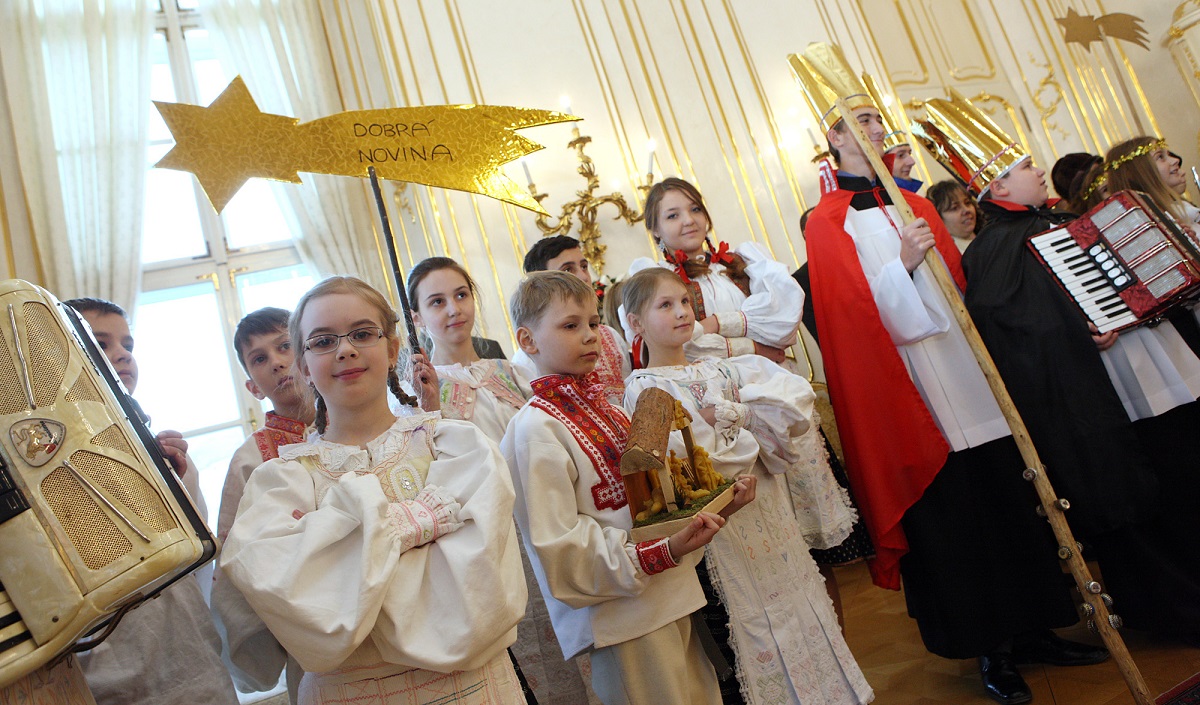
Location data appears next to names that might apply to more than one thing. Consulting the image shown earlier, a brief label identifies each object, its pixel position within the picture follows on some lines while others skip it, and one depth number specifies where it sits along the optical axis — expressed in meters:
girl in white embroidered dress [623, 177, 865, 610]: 2.67
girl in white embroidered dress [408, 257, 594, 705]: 2.19
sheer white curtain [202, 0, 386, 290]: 4.93
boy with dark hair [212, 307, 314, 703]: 1.46
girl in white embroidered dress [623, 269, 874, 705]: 1.88
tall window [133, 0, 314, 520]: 4.79
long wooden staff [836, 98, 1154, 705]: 1.91
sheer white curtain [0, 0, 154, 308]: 4.57
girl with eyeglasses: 1.23
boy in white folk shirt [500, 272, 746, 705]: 1.61
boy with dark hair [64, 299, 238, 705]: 1.61
